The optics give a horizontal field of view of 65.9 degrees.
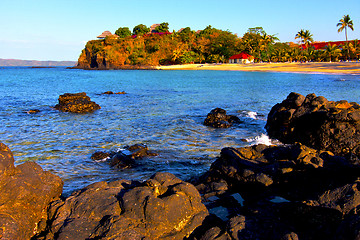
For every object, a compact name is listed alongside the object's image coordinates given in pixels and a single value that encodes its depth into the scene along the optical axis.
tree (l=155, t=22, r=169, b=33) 144.50
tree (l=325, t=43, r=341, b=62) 75.50
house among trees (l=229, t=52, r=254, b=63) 97.50
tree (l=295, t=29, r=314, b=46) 84.10
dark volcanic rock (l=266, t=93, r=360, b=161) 9.54
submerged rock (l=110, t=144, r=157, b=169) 9.62
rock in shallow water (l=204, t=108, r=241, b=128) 15.52
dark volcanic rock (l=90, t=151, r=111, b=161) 10.26
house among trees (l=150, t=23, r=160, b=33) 151.38
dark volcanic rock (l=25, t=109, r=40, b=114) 20.49
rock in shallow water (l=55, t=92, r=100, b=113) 20.92
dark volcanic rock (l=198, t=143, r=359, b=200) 6.11
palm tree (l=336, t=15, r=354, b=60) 75.88
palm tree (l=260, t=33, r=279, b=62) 90.10
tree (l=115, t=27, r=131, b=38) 148.50
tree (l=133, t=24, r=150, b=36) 146.75
